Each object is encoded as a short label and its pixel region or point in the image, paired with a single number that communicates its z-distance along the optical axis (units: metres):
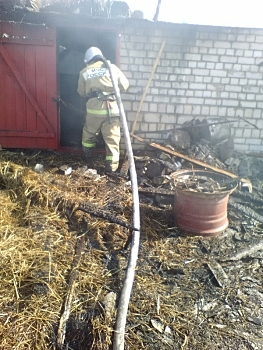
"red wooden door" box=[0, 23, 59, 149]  6.67
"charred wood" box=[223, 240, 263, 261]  4.39
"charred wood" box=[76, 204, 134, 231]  4.25
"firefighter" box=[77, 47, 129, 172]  6.09
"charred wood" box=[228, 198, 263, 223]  5.42
